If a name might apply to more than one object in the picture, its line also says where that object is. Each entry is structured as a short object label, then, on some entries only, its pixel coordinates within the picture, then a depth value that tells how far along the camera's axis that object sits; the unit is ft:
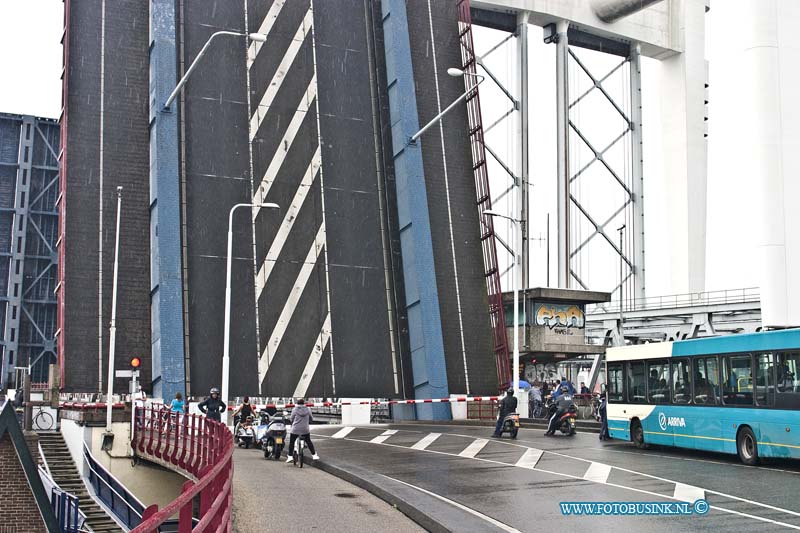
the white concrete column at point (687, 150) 176.76
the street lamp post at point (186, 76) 85.19
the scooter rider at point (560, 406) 81.35
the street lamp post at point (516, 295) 104.06
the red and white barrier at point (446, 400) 110.63
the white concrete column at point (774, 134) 89.51
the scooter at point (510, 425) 80.33
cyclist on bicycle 62.59
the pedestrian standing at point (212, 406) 79.56
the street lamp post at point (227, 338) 93.09
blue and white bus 54.39
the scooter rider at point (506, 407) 80.53
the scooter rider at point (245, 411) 83.66
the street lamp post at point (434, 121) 94.84
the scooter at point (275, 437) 69.92
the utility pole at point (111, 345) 90.09
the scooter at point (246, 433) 82.69
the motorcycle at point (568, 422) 82.02
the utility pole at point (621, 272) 185.46
